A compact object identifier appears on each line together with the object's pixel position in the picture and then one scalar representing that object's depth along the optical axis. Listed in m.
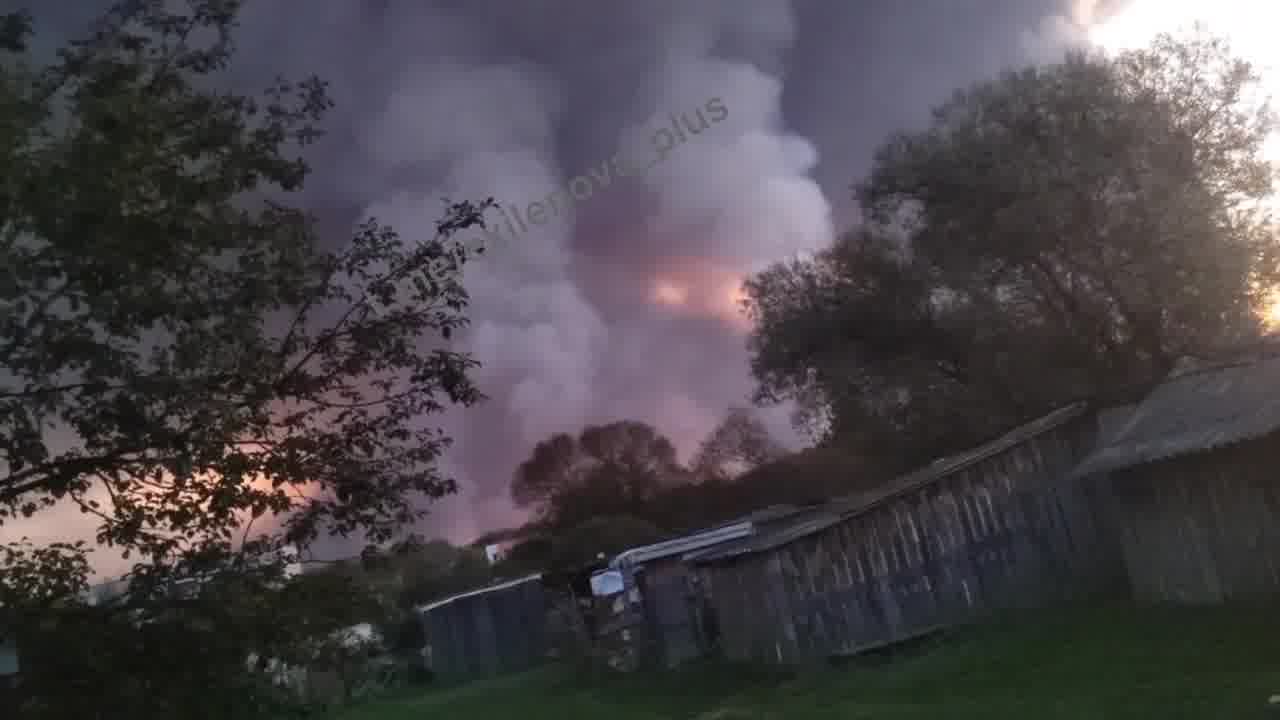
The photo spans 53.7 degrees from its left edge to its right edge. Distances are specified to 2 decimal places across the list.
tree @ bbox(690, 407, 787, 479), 78.44
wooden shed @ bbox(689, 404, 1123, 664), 24.77
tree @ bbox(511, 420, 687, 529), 76.25
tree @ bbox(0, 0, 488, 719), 9.08
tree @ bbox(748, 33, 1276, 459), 36.16
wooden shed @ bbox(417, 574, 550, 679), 48.62
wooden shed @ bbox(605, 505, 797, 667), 34.66
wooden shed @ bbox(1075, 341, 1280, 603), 18.56
